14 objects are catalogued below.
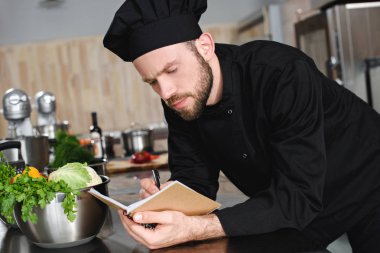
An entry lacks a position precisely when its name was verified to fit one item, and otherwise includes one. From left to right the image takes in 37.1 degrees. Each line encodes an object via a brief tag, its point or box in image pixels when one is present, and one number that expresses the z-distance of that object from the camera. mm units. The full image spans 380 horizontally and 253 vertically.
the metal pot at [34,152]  2662
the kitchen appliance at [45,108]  4027
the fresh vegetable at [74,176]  1368
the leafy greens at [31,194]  1299
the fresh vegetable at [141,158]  3217
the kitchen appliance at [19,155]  1701
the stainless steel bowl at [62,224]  1343
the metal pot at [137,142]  3750
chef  1403
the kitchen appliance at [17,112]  3242
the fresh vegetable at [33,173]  1440
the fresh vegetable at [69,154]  2434
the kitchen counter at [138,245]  1229
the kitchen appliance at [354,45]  5004
